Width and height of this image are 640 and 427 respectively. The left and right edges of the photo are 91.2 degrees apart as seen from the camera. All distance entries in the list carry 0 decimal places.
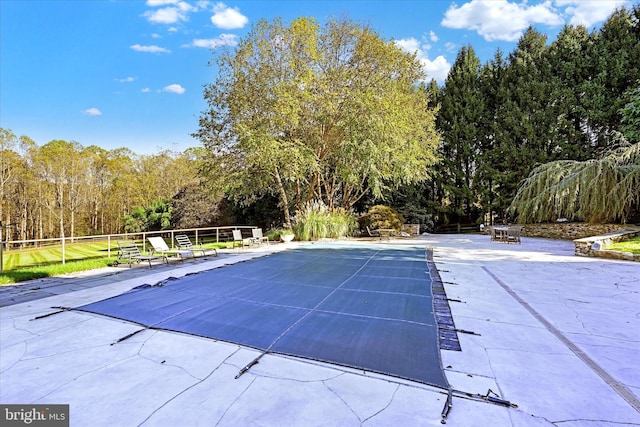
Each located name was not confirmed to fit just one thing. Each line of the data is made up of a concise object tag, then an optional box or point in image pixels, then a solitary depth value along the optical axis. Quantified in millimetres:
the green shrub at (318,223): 11602
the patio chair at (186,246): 8258
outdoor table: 10806
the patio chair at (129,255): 6852
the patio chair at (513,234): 10434
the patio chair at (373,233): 13219
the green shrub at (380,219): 13314
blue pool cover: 2514
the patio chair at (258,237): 10320
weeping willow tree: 9961
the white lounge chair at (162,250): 7426
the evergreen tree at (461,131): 16828
